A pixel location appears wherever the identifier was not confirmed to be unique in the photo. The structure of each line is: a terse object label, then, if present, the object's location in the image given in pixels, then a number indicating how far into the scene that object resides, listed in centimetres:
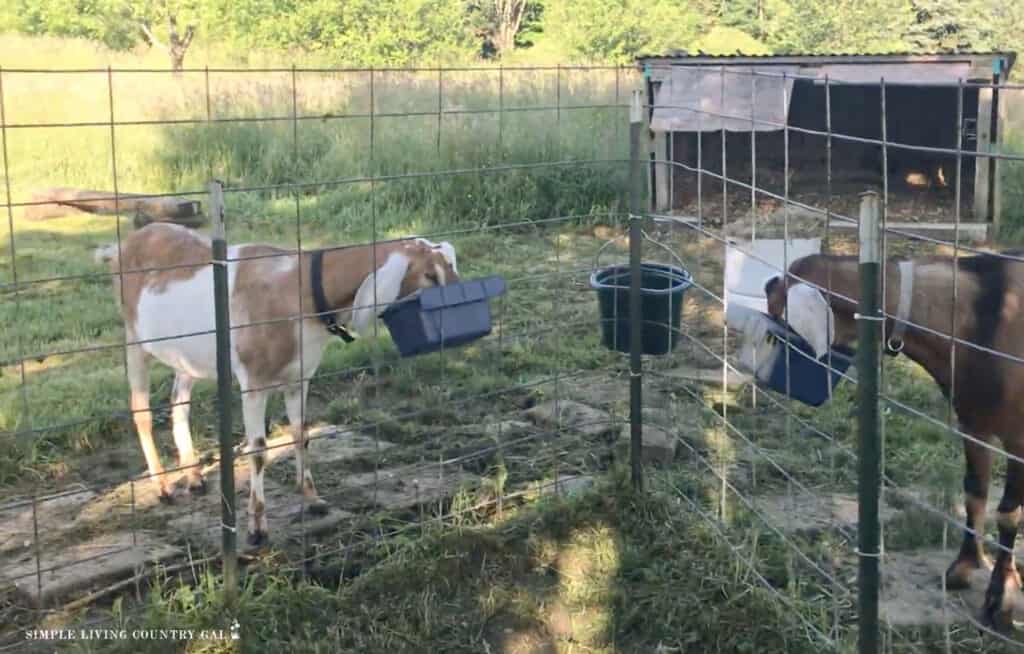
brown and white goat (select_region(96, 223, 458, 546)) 498
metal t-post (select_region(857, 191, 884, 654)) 311
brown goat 426
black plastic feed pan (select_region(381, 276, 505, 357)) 468
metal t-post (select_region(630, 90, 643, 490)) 516
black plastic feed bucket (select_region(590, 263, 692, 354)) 539
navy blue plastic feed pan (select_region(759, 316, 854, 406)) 409
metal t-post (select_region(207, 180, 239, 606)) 407
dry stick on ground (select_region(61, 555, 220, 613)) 425
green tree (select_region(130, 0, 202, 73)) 3078
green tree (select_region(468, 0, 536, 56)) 4375
